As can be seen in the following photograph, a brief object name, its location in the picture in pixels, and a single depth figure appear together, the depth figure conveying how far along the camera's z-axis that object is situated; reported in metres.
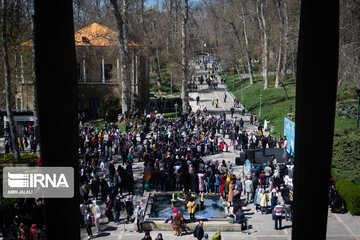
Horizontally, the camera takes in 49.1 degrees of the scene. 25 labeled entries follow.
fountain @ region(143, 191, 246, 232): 14.35
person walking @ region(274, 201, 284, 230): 13.73
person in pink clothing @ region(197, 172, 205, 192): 17.27
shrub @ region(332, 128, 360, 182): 18.11
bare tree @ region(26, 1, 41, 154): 20.73
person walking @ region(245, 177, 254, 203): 16.45
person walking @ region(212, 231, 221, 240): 11.60
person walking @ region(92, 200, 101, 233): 13.95
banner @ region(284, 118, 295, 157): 22.63
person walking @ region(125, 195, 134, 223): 14.89
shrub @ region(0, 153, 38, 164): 21.64
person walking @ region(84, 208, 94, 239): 13.44
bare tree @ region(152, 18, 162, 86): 54.62
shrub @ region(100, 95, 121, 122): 37.78
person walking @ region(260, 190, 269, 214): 15.38
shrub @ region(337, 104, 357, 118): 28.64
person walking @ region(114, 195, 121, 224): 14.80
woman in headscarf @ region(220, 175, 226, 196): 17.17
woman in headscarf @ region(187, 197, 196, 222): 14.82
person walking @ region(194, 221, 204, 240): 12.55
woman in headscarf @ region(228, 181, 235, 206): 16.11
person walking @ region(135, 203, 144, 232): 14.20
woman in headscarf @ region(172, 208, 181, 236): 13.88
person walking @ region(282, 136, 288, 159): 23.05
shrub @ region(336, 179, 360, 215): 15.35
